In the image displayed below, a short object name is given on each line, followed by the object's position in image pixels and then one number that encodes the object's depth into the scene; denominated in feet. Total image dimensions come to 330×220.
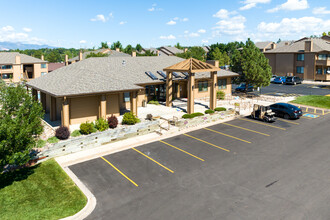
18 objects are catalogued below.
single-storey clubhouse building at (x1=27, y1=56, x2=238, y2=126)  87.82
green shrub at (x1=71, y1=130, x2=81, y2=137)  77.88
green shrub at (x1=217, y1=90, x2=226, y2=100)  141.10
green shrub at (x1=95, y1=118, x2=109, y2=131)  82.38
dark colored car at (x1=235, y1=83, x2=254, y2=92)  167.63
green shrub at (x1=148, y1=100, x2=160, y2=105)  123.01
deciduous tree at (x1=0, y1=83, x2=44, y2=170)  50.80
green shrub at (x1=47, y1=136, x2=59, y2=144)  72.82
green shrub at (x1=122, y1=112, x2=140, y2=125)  88.42
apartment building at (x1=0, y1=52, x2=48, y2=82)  253.44
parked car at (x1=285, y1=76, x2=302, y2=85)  208.44
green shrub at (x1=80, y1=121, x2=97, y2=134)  78.89
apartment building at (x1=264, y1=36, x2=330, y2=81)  219.00
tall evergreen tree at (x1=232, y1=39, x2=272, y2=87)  144.97
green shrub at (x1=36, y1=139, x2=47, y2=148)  70.23
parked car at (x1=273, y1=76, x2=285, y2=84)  211.53
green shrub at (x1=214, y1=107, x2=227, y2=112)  105.98
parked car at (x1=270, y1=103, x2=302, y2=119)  102.22
